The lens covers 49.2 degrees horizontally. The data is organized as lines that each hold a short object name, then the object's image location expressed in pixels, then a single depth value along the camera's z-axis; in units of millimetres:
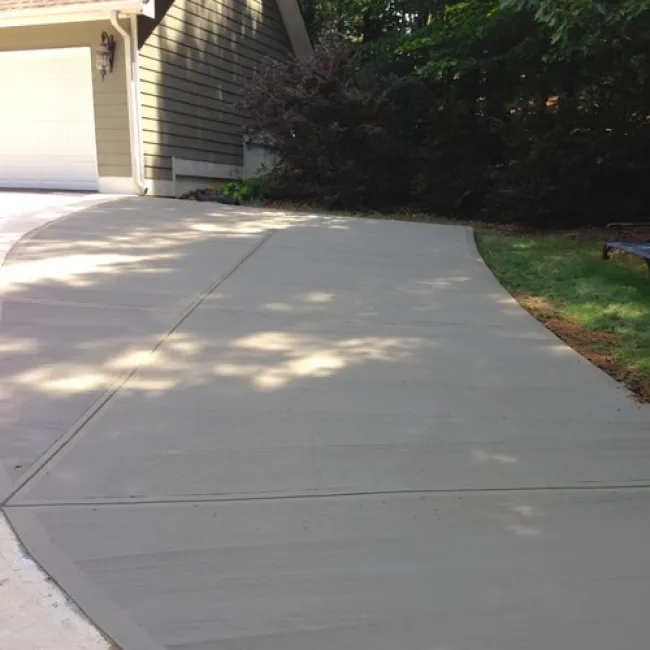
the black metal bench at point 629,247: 6988
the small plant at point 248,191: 12438
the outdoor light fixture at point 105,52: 11055
